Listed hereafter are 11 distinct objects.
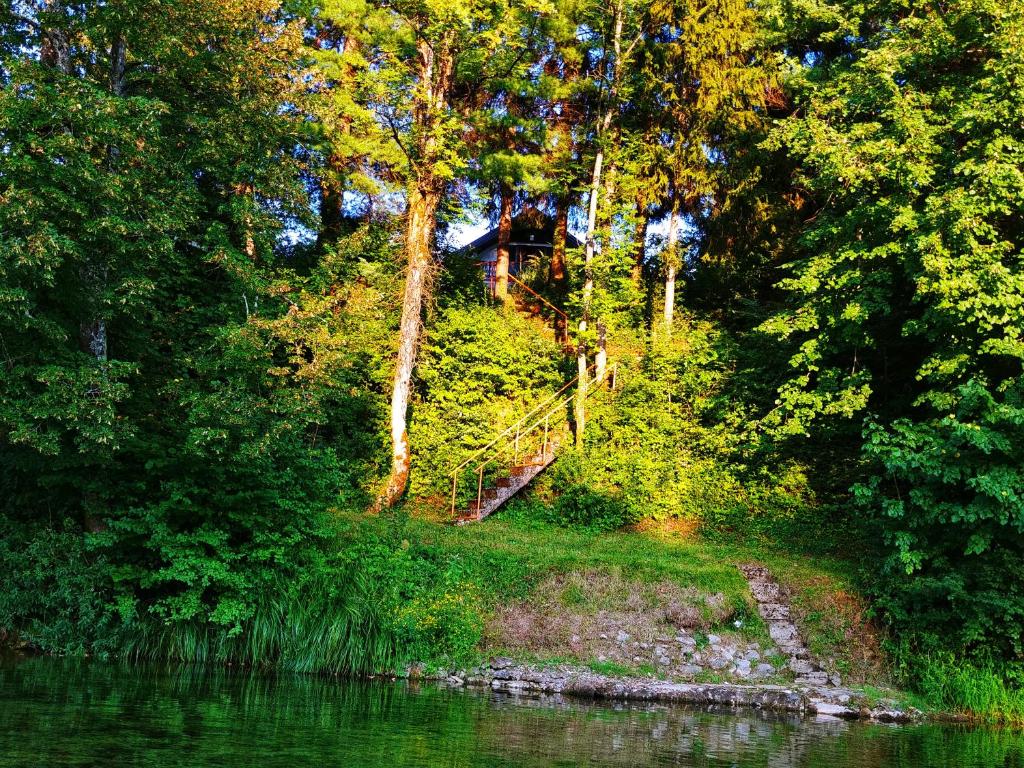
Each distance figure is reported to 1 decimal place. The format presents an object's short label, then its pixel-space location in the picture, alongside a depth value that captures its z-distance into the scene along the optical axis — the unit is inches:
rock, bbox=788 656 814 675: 511.2
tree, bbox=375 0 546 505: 756.6
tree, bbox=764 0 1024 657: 499.2
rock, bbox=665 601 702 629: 540.1
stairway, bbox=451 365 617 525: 770.2
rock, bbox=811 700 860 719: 463.5
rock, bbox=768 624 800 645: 535.8
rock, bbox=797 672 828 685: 501.4
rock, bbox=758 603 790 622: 554.4
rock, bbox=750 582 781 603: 572.1
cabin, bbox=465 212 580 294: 1203.9
